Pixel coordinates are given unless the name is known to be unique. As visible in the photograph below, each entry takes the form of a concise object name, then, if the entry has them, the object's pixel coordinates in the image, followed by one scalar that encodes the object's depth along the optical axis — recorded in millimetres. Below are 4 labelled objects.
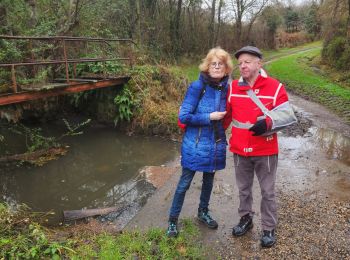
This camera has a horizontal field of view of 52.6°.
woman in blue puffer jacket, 3867
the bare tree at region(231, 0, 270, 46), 35156
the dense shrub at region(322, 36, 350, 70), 18938
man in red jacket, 3631
